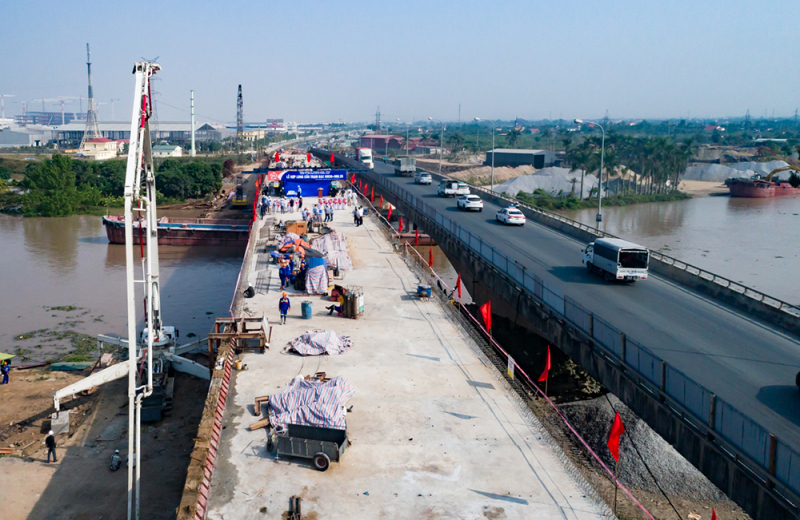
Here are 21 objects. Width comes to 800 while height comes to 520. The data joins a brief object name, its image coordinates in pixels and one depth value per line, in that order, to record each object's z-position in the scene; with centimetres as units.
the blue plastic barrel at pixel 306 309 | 2500
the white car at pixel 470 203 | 4975
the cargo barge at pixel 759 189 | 10375
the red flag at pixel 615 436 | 1464
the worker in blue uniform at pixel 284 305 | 2431
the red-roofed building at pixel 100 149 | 16888
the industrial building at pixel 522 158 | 13962
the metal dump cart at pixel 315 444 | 1445
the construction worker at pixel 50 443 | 1895
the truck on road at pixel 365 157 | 9406
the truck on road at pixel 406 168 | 8356
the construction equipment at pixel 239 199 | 8450
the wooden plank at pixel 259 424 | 1621
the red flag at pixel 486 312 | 2409
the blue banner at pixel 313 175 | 5838
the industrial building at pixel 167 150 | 17362
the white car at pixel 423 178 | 7212
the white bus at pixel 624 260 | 2631
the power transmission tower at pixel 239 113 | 18325
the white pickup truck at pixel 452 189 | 5931
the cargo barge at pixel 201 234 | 6284
